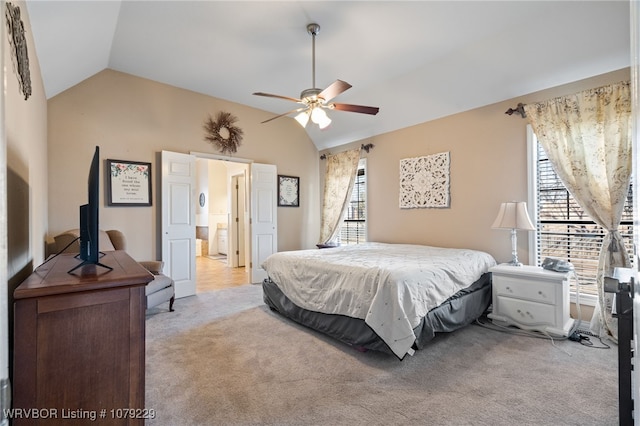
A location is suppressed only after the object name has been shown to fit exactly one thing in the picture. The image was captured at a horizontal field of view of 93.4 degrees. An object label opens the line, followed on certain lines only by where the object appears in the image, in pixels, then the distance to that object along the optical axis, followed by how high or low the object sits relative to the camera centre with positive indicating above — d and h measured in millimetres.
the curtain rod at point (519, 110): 3371 +1141
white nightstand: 2732 -843
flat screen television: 1400 -63
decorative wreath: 4707 +1282
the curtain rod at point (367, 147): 5116 +1111
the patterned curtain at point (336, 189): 5375 +422
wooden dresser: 1037 -501
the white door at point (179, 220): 4164 -104
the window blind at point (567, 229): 2984 -192
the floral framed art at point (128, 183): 3850 +394
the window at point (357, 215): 5333 -60
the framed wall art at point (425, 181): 4184 +435
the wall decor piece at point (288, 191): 5535 +397
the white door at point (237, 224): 6727 -257
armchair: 2996 -606
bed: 2246 -708
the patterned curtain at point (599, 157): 2693 +511
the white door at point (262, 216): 5070 -62
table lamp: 3092 -98
